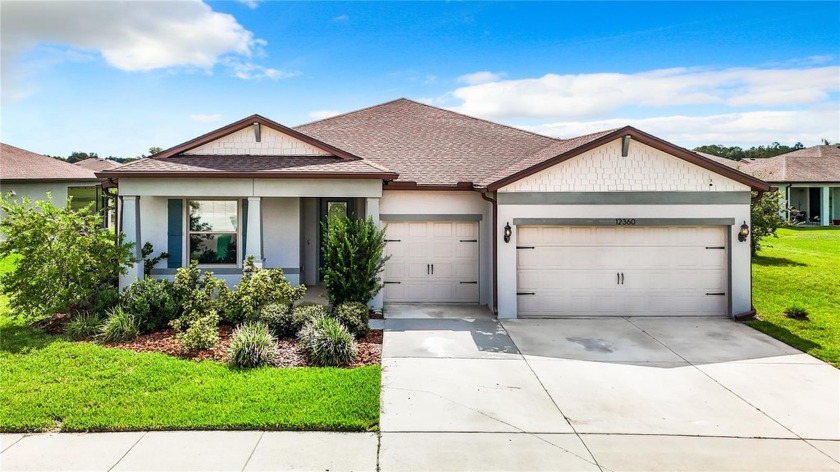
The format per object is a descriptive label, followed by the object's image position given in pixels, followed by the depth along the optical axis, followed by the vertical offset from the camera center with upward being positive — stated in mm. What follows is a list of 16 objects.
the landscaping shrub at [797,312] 10320 -1782
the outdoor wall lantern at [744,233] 10570 -2
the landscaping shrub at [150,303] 9055 -1426
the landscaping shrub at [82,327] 8562 -1779
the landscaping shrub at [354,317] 8891 -1655
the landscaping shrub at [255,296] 9367 -1304
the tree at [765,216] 15984 +584
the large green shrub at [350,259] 9914 -578
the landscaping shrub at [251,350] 7070 -1832
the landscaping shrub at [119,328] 8359 -1752
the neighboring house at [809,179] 29750 +3484
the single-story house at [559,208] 10648 +592
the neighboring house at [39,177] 19312 +2493
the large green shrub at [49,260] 8945 -542
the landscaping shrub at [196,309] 7879 -1541
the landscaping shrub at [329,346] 7355 -1847
